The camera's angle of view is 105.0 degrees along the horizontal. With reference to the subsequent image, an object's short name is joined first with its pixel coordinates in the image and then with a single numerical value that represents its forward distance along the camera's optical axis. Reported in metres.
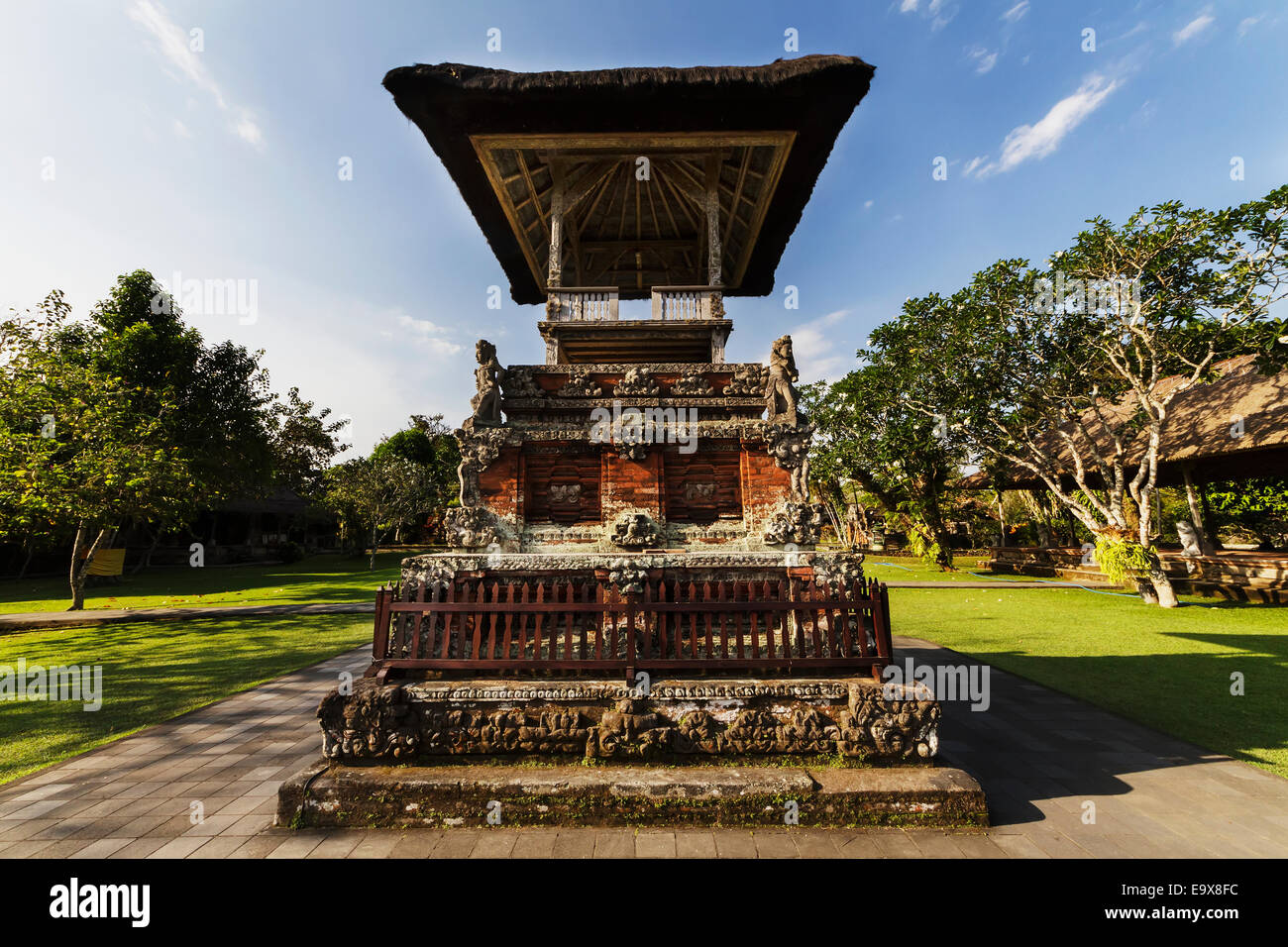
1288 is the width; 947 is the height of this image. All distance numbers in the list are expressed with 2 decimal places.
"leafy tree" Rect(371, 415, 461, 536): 40.16
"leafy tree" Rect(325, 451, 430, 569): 32.38
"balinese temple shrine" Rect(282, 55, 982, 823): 4.20
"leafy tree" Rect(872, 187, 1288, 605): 12.69
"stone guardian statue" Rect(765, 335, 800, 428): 6.22
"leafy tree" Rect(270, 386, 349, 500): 34.69
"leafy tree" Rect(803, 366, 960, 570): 23.66
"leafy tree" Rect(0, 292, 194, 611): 13.52
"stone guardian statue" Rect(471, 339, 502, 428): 6.23
